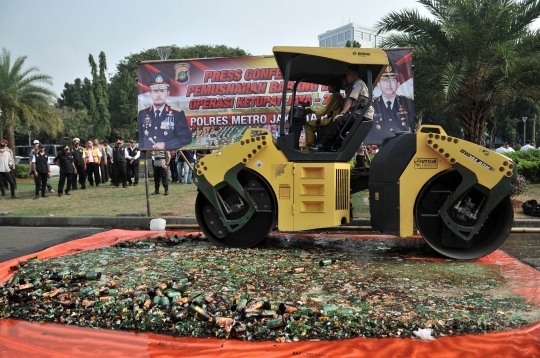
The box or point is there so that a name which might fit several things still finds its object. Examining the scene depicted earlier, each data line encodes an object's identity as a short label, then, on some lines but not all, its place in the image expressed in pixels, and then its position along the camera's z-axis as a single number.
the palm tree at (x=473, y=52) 11.41
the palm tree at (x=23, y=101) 26.22
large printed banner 9.30
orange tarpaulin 3.09
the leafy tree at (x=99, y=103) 50.12
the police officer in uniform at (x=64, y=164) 15.14
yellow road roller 5.59
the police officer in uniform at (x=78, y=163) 17.00
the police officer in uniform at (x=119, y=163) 16.77
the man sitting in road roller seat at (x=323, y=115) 6.70
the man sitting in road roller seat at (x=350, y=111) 6.21
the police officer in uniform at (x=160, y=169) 14.06
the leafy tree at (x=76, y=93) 70.86
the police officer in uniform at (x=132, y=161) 17.30
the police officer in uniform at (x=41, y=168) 14.60
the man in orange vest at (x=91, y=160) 17.81
